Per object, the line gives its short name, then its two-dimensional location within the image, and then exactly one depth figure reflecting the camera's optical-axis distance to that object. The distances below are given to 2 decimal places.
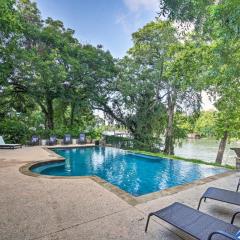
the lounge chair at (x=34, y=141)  13.90
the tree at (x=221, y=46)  3.69
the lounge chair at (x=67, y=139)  15.02
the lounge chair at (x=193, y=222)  2.22
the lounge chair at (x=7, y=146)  11.29
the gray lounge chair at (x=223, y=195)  3.13
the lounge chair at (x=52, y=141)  14.45
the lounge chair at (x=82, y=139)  15.70
